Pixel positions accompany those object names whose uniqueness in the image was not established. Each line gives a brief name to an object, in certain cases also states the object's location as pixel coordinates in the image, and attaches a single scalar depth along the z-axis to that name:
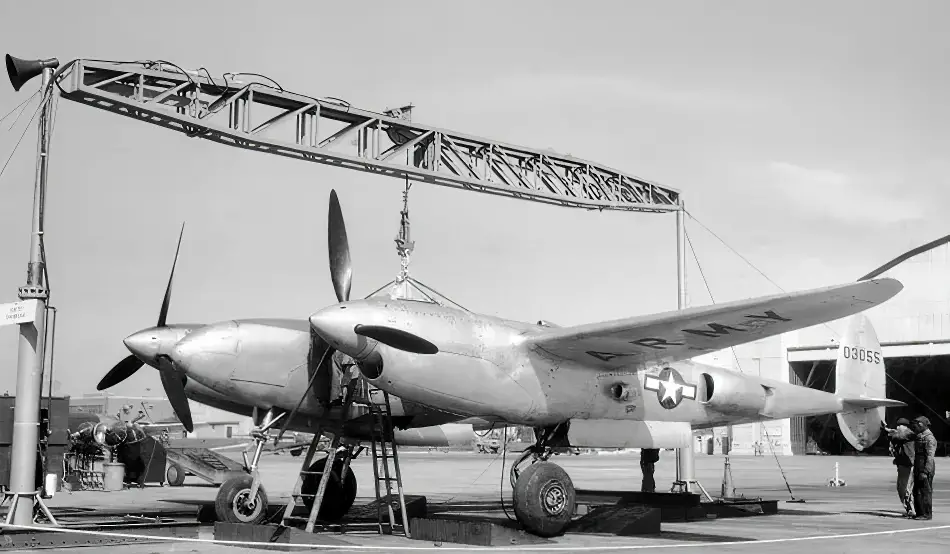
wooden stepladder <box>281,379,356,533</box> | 12.82
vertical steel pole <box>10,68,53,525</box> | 12.55
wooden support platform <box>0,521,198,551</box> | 11.55
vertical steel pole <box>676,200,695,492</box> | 19.02
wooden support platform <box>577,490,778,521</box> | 16.31
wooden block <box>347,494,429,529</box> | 15.70
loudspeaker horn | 13.16
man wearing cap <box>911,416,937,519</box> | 15.86
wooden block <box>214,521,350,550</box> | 12.04
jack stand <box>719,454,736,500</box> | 20.91
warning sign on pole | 12.84
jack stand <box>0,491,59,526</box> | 12.45
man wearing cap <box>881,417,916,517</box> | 16.78
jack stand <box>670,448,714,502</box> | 18.97
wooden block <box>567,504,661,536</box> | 13.74
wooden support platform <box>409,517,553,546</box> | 12.29
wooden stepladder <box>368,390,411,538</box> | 13.56
